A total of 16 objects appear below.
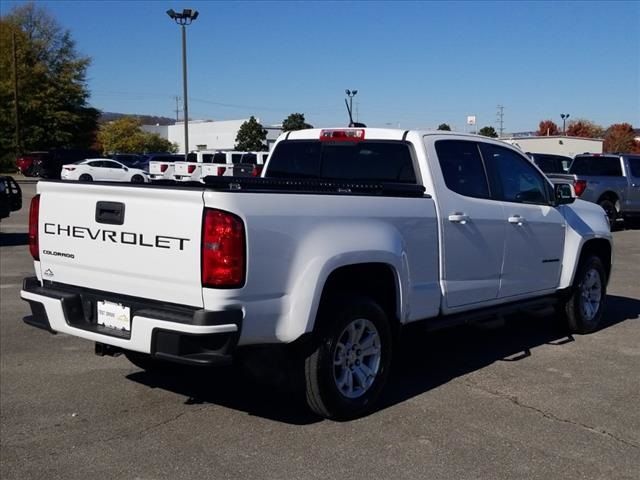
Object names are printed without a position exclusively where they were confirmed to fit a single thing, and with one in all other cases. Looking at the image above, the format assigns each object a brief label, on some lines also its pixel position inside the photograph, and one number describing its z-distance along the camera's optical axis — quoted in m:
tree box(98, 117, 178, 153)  81.56
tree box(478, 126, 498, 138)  52.27
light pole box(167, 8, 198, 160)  32.53
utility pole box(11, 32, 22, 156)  56.03
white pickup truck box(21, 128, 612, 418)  4.23
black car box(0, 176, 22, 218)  14.55
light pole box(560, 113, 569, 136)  78.79
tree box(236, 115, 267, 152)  62.81
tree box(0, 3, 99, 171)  58.97
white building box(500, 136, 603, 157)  52.59
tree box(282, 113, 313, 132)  59.50
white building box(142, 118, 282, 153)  83.50
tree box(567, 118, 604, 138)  84.34
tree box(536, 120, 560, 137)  89.88
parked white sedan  36.88
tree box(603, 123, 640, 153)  67.88
